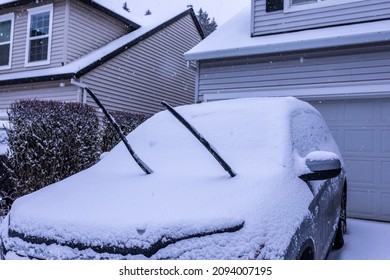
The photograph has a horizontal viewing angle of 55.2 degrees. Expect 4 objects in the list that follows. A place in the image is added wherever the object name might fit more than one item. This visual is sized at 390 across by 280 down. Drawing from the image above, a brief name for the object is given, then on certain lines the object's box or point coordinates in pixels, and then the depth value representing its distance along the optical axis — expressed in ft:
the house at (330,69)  20.63
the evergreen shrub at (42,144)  18.53
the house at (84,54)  35.86
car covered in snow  6.19
